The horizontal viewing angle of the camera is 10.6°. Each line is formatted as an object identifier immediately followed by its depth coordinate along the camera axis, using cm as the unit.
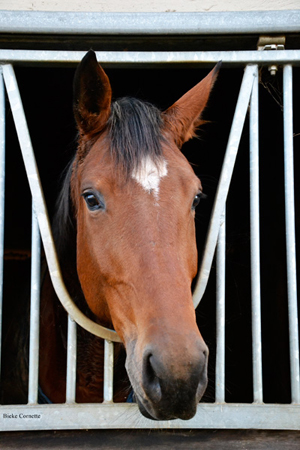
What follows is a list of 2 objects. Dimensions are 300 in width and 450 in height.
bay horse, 325
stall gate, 350
